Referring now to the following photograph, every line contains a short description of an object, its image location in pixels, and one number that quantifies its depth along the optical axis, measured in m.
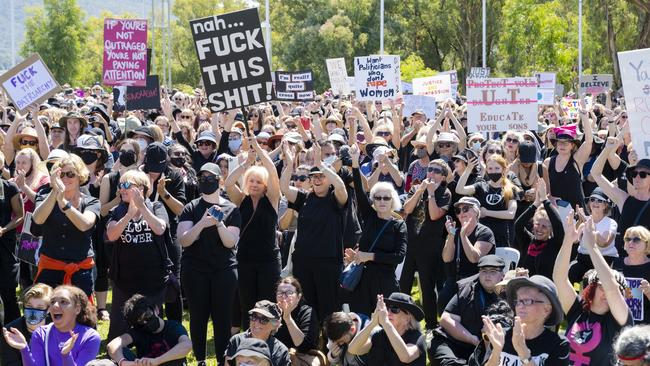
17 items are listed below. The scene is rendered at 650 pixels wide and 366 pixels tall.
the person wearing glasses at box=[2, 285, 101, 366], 7.05
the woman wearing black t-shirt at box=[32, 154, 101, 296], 8.17
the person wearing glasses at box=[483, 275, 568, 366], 5.86
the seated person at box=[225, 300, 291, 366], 7.18
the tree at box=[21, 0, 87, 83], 69.44
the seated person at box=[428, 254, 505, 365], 7.44
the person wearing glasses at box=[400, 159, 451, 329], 9.88
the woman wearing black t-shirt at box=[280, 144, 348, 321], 8.99
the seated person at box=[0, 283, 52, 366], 7.43
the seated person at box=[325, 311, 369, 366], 7.59
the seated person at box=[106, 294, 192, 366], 7.32
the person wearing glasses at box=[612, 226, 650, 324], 7.32
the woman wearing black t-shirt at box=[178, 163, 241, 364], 8.41
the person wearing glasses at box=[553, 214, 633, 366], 6.28
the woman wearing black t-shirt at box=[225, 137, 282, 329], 8.92
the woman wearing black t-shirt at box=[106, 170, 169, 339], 8.23
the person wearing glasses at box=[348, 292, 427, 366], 6.84
